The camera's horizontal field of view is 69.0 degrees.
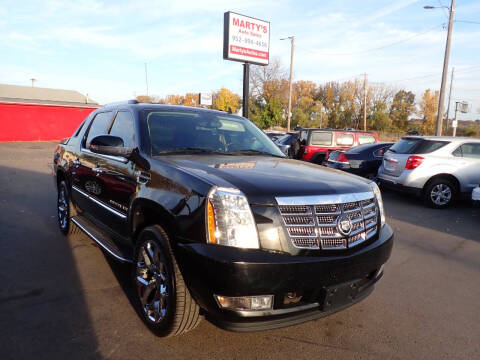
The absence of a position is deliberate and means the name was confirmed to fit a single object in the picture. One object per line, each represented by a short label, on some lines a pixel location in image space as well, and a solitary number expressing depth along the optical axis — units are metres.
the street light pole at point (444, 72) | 17.06
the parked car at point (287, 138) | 13.96
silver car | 7.68
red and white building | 26.52
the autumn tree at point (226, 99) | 69.25
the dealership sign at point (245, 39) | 14.03
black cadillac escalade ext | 2.14
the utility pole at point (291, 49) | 31.11
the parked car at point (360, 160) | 9.86
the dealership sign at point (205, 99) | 35.03
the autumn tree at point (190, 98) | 84.81
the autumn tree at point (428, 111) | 59.53
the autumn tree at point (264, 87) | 50.84
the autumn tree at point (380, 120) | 58.28
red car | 11.80
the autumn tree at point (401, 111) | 61.34
